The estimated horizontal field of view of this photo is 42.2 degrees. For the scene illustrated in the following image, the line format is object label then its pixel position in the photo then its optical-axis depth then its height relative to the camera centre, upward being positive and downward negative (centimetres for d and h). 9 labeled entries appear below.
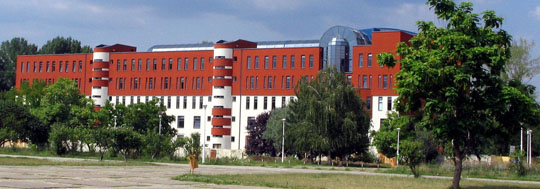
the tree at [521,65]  8544 +959
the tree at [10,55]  13988 +1632
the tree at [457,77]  3083 +288
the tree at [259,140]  8831 -15
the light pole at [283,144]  7346 -55
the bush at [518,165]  5009 -159
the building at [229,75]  9362 +940
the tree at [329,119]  7138 +223
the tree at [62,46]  13862 +1788
